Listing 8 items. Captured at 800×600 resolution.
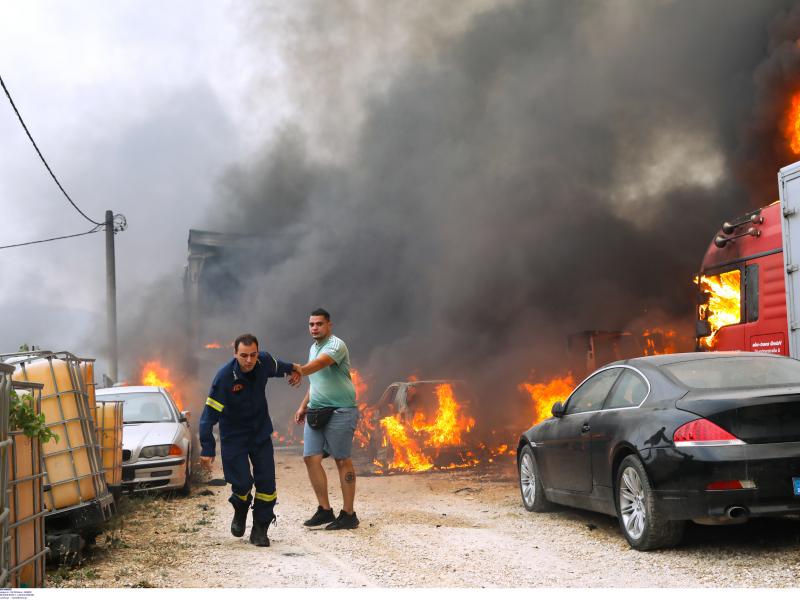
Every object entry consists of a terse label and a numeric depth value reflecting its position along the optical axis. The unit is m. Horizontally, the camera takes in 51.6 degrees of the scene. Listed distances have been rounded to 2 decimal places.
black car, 4.86
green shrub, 4.01
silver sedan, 8.87
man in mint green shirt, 6.73
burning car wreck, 12.30
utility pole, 21.31
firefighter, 5.96
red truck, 8.29
